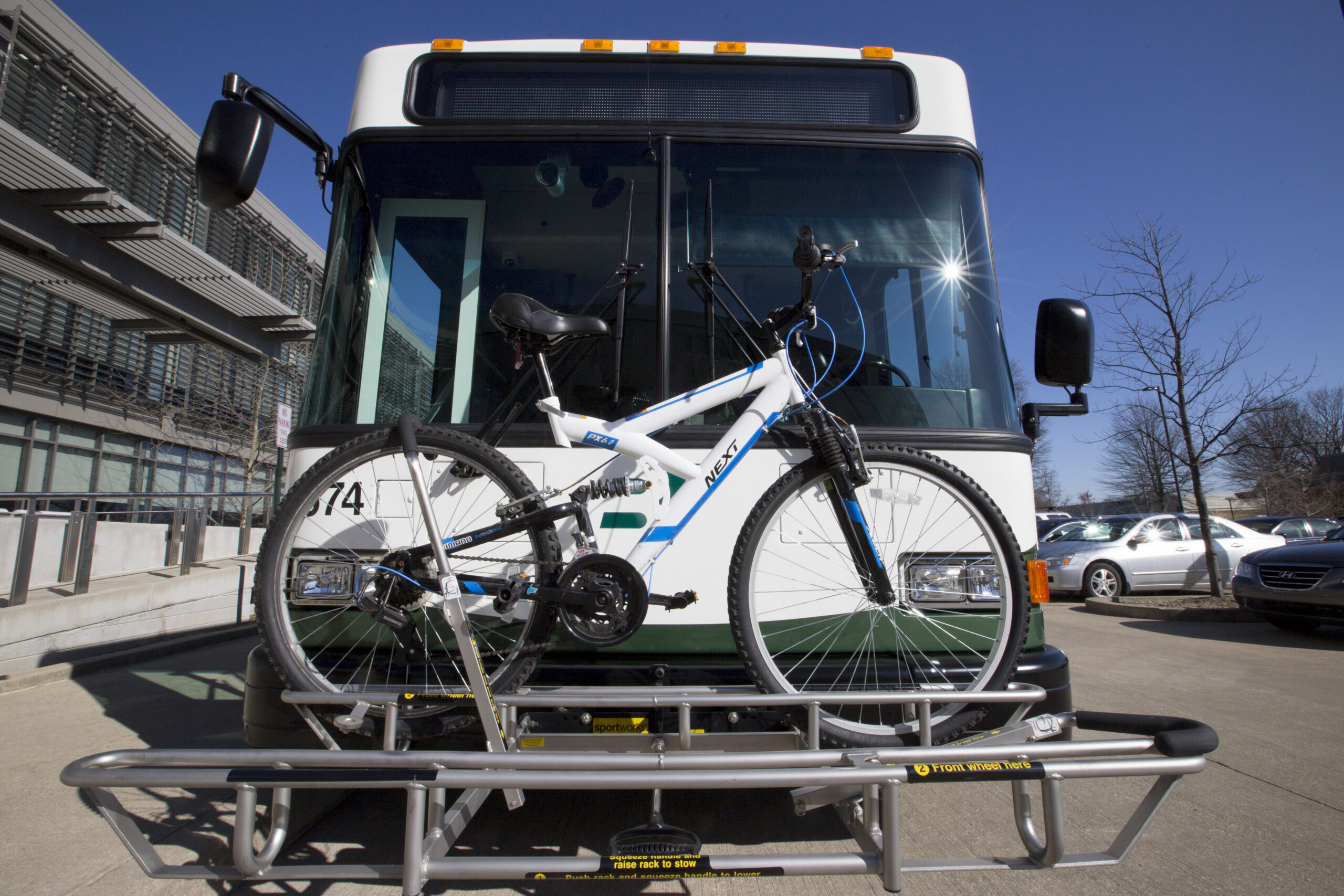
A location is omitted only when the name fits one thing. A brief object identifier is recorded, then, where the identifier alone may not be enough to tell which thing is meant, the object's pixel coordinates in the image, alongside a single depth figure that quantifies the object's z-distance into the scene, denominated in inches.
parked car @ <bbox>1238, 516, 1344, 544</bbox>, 681.0
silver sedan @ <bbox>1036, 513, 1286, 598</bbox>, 509.4
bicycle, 93.4
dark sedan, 331.6
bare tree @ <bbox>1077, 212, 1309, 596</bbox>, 458.9
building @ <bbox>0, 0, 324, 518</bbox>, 510.3
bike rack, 62.8
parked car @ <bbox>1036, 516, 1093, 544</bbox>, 623.8
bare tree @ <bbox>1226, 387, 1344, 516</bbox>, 1213.1
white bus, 111.2
